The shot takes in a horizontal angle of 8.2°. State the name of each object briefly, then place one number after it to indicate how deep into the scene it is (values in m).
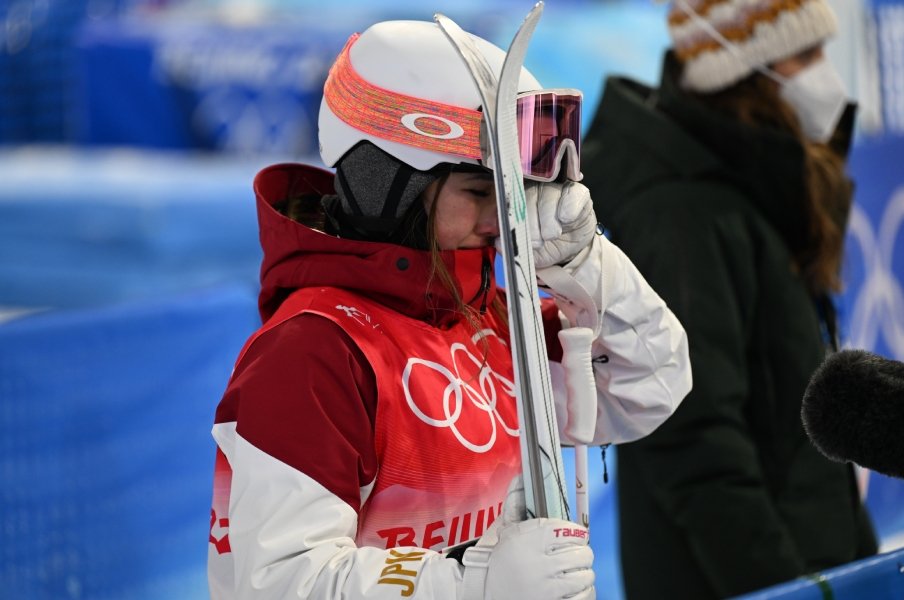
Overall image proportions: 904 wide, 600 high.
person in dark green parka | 7.57
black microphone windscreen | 6.47
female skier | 6.59
